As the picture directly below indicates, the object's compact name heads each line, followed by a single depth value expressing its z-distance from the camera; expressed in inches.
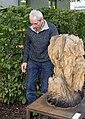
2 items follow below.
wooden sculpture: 114.1
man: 140.5
